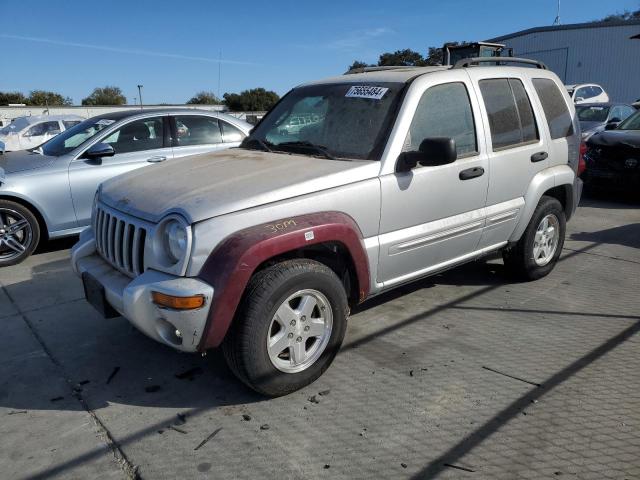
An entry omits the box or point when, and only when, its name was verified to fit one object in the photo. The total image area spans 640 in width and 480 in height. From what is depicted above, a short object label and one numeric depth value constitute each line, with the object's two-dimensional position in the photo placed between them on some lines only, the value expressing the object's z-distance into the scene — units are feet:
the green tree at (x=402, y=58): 182.76
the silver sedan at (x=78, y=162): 19.38
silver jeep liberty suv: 9.27
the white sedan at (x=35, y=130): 52.54
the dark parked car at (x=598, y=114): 37.83
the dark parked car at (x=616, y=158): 27.89
